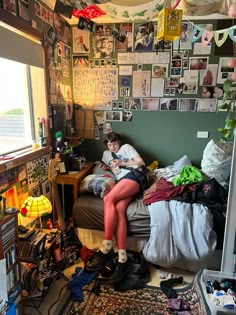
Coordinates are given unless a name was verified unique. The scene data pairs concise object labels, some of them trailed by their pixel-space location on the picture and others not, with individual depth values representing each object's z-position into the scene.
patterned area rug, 1.60
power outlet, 2.83
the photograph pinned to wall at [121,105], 2.90
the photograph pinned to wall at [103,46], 2.78
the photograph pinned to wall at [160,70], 2.75
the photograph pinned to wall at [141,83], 2.79
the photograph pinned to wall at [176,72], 2.74
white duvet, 1.79
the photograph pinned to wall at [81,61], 2.86
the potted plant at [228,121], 1.62
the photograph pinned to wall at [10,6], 1.57
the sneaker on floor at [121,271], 1.84
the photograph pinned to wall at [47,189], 2.22
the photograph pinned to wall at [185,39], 2.62
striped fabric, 2.20
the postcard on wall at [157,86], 2.78
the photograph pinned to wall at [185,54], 2.69
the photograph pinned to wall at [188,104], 2.78
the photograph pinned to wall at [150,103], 2.83
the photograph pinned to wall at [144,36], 2.68
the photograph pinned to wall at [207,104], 2.74
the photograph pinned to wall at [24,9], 1.74
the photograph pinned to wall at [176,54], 2.70
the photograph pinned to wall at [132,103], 2.86
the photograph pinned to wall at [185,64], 2.71
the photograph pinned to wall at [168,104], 2.81
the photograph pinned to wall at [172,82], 2.76
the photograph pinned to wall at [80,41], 2.79
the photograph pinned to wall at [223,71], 2.64
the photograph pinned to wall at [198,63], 2.68
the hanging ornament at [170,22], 1.49
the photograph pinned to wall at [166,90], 2.79
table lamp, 1.70
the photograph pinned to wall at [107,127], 2.98
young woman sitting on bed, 1.92
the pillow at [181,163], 2.65
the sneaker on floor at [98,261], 1.91
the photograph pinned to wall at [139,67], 2.78
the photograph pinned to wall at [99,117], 2.97
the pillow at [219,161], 2.14
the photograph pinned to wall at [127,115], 2.91
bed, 1.80
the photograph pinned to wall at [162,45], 2.69
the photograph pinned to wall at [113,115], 2.94
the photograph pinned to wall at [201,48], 2.60
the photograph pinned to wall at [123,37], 2.73
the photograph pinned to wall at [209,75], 2.68
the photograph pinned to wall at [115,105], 2.91
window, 1.71
